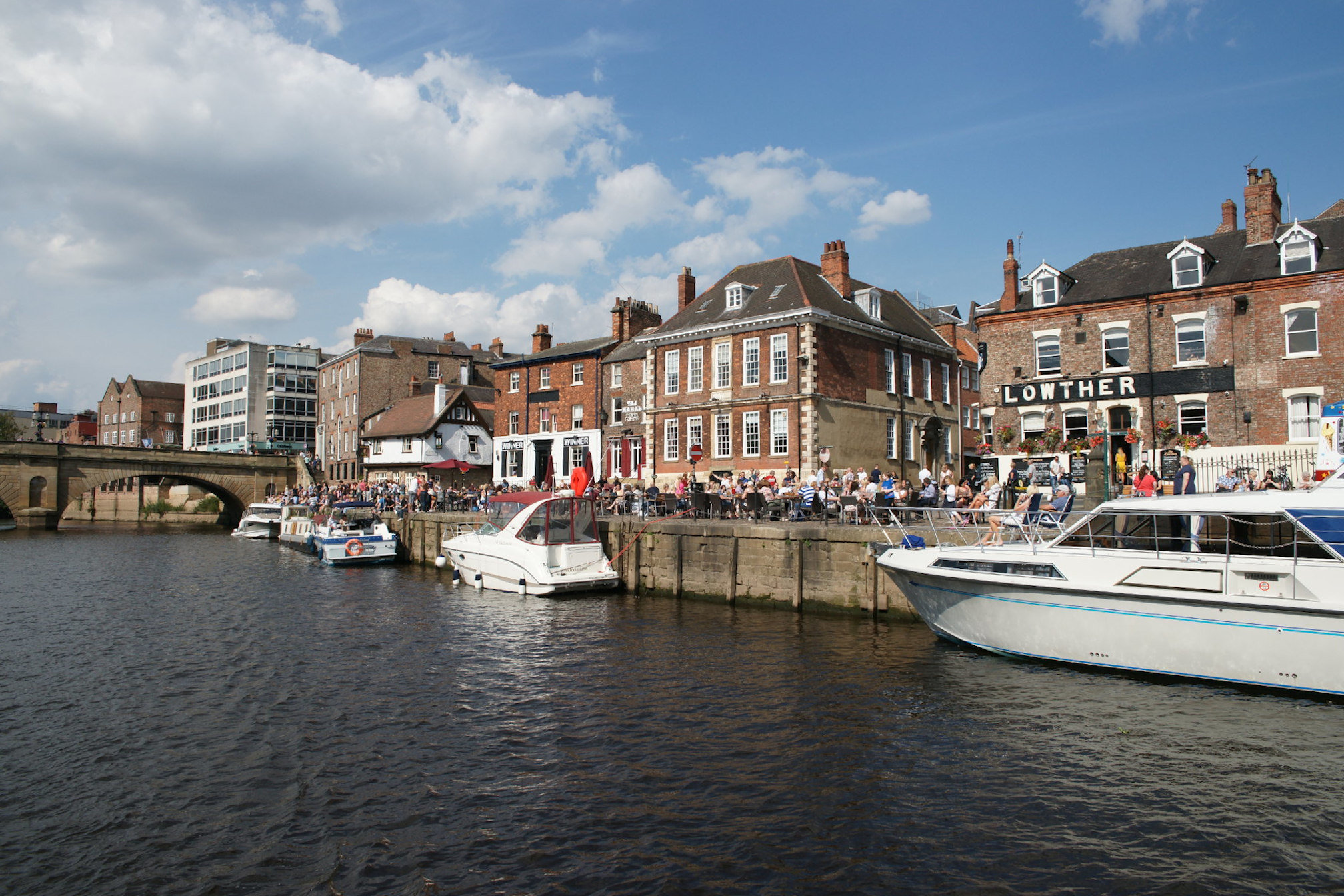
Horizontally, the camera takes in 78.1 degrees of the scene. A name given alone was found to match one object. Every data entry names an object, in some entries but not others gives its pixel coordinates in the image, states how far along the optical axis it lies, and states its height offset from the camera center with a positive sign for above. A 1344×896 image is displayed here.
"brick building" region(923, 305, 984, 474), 47.53 +6.43
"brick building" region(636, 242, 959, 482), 34.38 +5.01
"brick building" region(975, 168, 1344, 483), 25.86 +5.03
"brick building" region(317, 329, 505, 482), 68.19 +9.97
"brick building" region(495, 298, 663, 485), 46.34 +5.18
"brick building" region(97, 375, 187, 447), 101.12 +10.44
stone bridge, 53.16 +1.73
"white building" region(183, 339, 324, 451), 83.94 +10.21
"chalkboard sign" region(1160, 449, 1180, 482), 25.42 +0.67
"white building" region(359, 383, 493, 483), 57.97 +4.07
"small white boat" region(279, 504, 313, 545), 42.62 -1.55
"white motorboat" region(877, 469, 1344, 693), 11.62 -1.57
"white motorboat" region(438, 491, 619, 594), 23.28 -1.63
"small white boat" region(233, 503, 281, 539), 50.94 -1.68
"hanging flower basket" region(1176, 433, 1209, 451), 26.66 +1.44
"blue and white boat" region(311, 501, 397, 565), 33.38 -1.97
